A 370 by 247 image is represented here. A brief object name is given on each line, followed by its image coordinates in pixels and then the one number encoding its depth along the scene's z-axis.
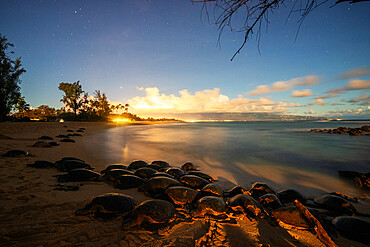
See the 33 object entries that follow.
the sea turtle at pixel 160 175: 4.23
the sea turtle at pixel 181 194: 3.20
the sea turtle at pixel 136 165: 5.97
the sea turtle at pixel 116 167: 5.29
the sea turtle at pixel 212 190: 3.52
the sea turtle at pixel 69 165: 5.05
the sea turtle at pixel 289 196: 3.73
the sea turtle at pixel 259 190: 3.88
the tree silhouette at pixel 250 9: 1.85
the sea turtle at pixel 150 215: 2.41
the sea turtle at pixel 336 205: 3.24
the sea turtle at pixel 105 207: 2.66
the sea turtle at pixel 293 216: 2.62
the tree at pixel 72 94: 46.62
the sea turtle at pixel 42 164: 5.18
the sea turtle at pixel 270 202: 3.23
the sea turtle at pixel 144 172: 4.69
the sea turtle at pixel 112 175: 4.27
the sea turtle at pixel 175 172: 4.88
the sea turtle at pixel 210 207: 2.86
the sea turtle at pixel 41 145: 8.77
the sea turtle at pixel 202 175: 4.90
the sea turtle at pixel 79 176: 4.22
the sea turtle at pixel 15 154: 6.15
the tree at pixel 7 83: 24.83
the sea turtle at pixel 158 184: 3.62
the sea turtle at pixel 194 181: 4.05
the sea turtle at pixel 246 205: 2.92
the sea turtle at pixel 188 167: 6.64
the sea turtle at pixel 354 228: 2.37
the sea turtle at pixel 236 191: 3.89
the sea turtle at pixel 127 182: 4.04
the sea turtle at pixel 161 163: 6.48
